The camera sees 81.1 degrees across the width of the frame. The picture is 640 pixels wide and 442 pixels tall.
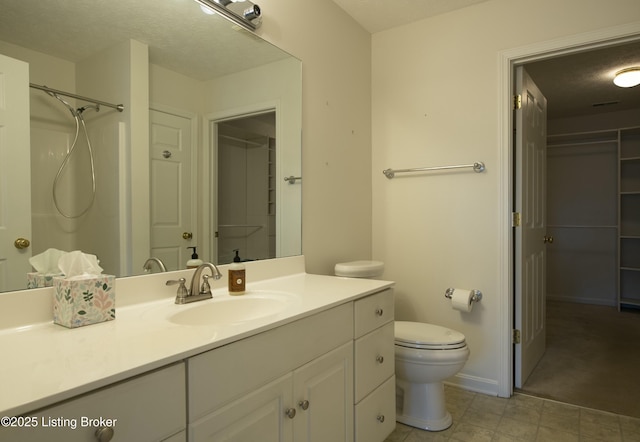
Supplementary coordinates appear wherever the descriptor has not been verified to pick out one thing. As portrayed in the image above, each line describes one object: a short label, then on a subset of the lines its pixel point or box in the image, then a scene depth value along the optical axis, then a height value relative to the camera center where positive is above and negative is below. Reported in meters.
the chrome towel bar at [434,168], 2.26 +0.31
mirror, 1.06 +0.31
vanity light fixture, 1.54 +0.89
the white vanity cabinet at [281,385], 0.86 -0.46
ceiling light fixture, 2.97 +1.12
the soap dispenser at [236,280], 1.45 -0.24
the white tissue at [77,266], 1.05 -0.14
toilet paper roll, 2.22 -0.49
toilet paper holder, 2.28 -0.48
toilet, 1.83 -0.74
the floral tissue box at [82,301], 0.98 -0.22
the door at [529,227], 2.29 -0.07
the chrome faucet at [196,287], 1.29 -0.25
